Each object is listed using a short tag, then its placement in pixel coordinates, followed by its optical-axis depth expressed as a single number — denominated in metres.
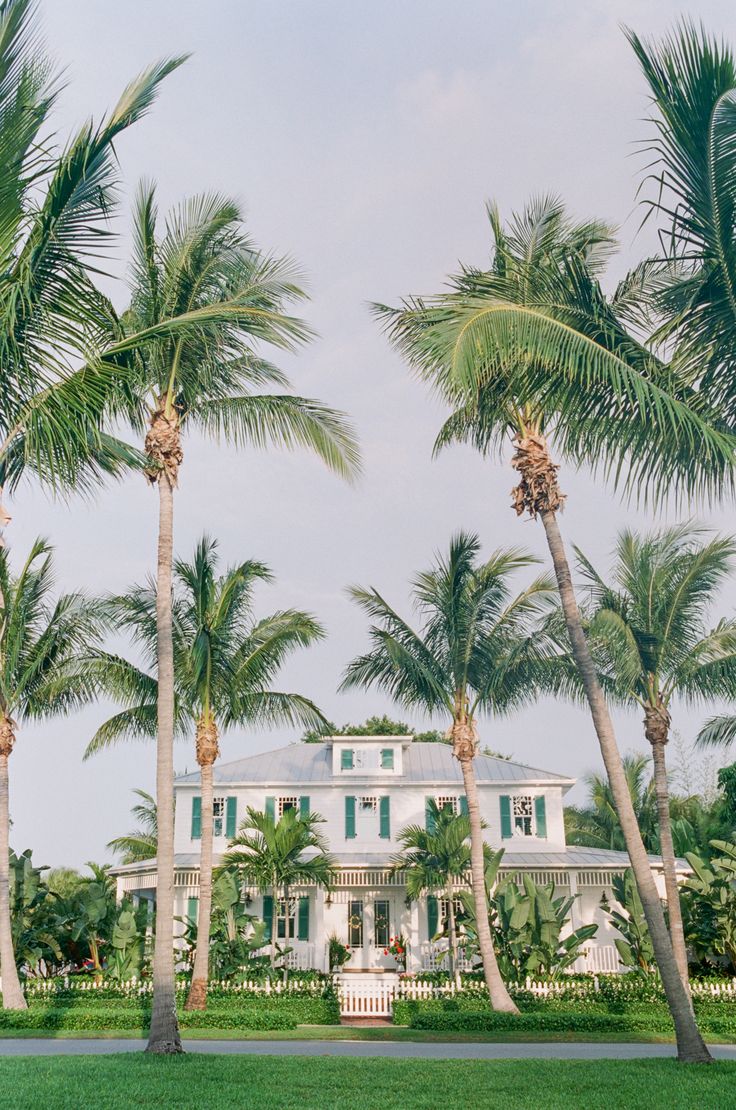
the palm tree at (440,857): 23.03
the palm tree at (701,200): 6.73
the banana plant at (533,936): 21.86
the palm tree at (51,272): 5.86
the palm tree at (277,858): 22.84
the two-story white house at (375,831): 26.97
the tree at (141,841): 43.34
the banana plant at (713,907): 21.06
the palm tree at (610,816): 37.97
